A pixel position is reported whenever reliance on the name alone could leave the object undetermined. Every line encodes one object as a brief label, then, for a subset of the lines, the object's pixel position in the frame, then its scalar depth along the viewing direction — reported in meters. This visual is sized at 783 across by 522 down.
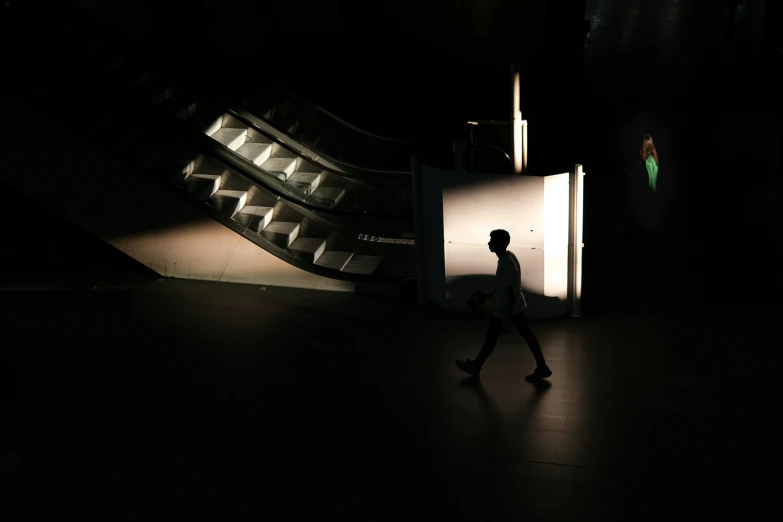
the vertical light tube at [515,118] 9.73
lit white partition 9.51
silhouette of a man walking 7.70
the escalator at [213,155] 11.59
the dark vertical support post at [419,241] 10.36
